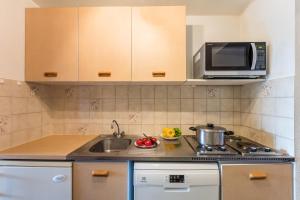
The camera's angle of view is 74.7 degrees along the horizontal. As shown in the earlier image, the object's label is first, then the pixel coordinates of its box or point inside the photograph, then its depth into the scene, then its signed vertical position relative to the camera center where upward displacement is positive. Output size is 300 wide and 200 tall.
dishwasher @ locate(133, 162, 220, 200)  1.24 -0.54
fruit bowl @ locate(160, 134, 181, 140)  1.81 -0.35
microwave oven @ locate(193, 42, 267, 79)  1.46 +0.31
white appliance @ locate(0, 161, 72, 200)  1.28 -0.53
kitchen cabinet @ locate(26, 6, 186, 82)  1.58 +0.46
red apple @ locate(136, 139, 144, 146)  1.57 -0.34
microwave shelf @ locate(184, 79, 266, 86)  1.56 +0.16
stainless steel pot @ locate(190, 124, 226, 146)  1.47 -0.27
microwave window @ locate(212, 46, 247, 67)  1.48 +0.34
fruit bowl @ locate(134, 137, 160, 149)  1.54 -0.35
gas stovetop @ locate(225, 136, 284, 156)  1.31 -0.35
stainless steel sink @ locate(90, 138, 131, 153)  1.82 -0.41
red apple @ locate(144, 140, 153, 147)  1.56 -0.34
